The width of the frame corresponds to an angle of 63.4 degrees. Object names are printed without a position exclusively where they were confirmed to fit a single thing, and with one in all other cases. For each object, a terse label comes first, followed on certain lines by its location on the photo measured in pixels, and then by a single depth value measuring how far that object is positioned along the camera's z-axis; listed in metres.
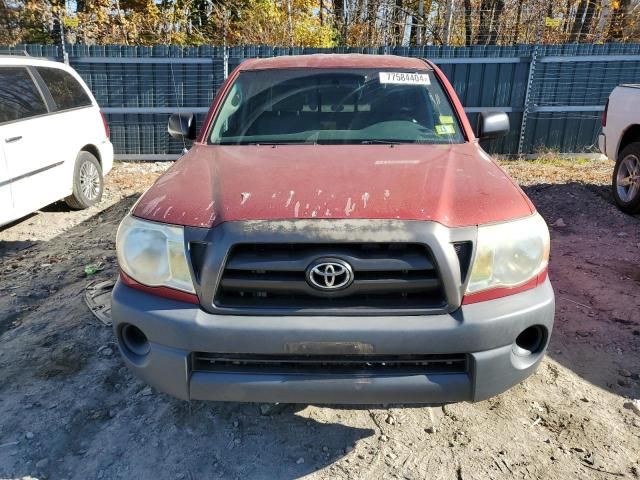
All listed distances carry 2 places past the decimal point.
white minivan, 5.22
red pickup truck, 2.01
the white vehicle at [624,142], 5.95
